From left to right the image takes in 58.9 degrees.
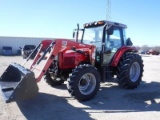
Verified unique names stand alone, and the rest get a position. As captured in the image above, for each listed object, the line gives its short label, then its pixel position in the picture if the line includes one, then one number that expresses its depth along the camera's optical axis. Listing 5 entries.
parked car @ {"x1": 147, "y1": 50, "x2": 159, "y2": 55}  28.82
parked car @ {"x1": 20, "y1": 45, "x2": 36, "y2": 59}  15.74
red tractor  3.85
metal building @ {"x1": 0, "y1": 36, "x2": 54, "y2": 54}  22.09
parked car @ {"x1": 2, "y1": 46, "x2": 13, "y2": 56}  20.57
